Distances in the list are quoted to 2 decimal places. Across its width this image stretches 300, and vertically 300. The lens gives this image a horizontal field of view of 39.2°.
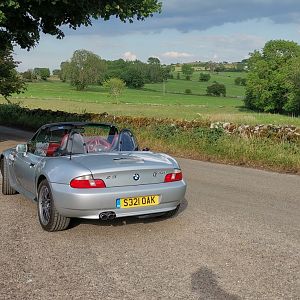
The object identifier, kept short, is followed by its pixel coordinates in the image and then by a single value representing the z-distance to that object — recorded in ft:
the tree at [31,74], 432.41
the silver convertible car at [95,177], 16.63
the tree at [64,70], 446.07
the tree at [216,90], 392.88
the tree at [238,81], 454.89
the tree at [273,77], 265.75
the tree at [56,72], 506.52
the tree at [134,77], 430.61
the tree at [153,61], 477.28
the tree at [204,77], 481.87
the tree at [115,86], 334.65
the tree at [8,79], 71.26
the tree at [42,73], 487.70
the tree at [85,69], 427.58
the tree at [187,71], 520.01
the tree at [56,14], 45.01
